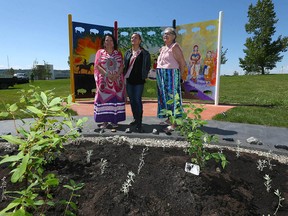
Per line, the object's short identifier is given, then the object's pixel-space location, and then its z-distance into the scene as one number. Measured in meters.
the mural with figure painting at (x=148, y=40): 7.19
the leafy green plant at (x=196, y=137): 1.90
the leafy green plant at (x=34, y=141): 0.81
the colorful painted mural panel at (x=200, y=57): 6.54
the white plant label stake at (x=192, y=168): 1.96
